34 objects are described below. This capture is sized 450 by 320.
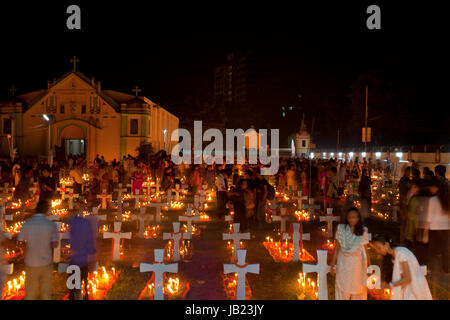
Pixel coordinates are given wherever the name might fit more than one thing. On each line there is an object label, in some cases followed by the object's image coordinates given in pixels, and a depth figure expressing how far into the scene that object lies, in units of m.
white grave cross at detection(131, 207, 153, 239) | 11.17
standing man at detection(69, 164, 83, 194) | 16.12
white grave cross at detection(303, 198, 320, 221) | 13.64
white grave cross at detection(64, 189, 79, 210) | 15.10
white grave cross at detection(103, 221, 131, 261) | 8.96
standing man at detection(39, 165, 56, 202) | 11.12
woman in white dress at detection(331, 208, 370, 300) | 5.50
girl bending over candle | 5.00
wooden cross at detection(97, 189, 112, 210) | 15.11
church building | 42.44
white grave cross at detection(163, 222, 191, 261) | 9.04
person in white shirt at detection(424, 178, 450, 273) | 7.84
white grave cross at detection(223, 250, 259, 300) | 6.52
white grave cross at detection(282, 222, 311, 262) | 9.20
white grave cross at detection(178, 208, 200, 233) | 11.05
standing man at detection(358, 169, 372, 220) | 13.38
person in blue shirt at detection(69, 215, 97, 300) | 6.02
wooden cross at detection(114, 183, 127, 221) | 12.63
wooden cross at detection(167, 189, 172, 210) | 15.86
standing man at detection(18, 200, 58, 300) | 5.65
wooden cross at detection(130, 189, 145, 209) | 15.70
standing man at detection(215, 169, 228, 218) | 14.07
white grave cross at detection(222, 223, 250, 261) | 9.07
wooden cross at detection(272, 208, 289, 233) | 11.46
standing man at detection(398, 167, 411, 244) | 9.14
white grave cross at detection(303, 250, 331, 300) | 6.36
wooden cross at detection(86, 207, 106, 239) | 6.26
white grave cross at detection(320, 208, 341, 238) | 11.21
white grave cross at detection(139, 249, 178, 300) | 6.54
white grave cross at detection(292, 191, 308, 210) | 15.67
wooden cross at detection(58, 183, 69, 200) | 16.49
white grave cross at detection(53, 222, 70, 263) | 8.72
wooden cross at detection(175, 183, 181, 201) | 17.09
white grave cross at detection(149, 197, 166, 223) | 13.33
